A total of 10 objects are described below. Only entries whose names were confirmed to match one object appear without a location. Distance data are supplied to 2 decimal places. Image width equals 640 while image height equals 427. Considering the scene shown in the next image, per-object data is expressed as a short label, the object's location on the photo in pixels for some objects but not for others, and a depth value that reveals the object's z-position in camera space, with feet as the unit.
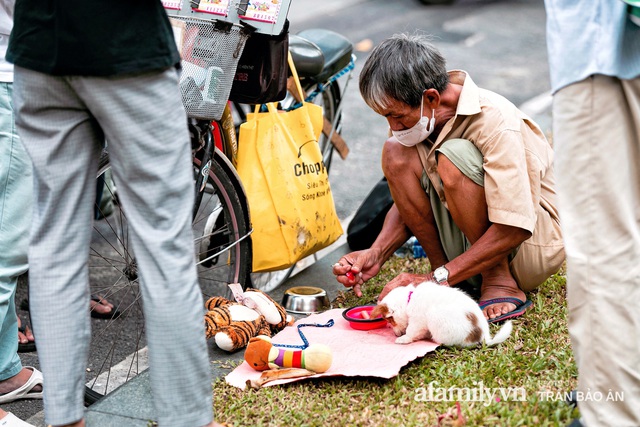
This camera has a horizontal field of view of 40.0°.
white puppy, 10.48
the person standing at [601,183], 7.79
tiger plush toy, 10.94
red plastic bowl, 11.42
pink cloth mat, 10.08
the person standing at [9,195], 9.82
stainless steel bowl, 12.45
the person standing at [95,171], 7.25
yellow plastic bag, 12.32
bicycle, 11.28
